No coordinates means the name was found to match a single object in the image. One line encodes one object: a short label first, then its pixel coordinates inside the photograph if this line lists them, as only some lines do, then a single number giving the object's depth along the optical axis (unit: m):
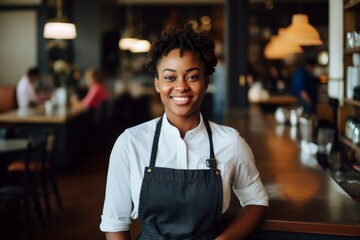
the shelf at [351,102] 3.74
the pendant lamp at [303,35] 4.44
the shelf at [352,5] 3.77
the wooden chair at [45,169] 5.31
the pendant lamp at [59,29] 7.98
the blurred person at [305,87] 8.70
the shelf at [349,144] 3.67
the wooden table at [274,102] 9.62
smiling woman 1.92
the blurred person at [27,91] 9.31
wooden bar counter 2.14
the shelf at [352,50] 3.71
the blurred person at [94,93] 9.12
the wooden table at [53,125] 7.39
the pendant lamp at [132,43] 11.40
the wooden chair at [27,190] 4.73
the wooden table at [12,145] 4.92
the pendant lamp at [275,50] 8.32
